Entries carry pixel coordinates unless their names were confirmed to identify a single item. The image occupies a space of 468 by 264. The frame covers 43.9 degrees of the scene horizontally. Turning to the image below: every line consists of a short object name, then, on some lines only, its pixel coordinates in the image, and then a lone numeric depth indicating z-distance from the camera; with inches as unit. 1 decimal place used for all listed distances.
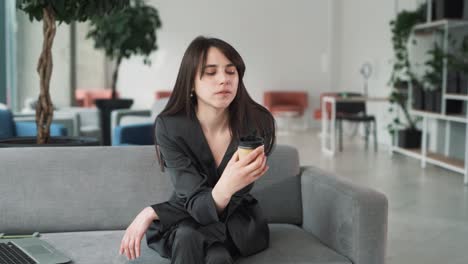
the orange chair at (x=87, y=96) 447.2
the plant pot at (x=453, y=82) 254.3
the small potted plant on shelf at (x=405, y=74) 305.6
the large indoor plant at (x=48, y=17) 128.3
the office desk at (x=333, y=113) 321.1
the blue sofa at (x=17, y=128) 180.4
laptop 75.3
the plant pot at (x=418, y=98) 292.4
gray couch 88.7
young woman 72.4
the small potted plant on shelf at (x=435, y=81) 271.1
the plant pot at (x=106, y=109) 273.6
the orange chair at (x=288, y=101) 465.1
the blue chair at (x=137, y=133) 197.8
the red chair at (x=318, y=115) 420.7
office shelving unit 252.1
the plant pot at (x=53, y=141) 124.4
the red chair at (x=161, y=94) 455.8
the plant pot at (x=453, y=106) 265.9
